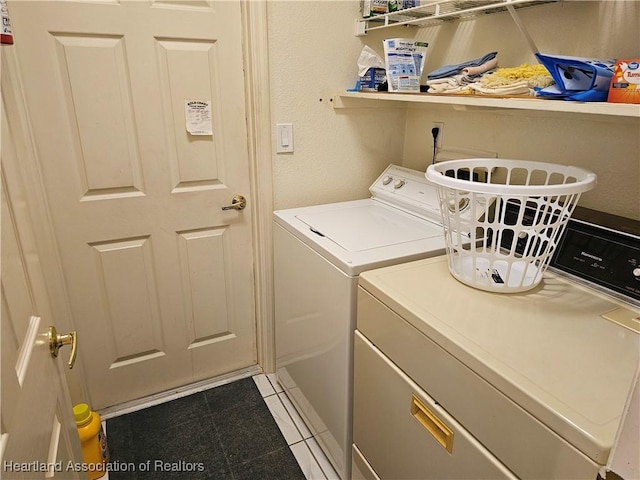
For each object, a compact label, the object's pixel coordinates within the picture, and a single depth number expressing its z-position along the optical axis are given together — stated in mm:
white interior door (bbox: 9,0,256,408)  1534
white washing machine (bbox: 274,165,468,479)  1447
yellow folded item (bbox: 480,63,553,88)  1213
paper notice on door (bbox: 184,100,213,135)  1747
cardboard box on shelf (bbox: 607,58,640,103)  952
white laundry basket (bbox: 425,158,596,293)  1067
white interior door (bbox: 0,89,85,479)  651
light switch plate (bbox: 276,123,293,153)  1886
